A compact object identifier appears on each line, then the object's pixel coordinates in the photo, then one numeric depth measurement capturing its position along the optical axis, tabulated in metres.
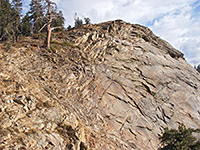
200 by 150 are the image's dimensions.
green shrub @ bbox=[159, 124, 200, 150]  14.64
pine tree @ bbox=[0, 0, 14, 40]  34.03
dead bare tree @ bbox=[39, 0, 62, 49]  22.11
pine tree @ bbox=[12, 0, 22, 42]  36.88
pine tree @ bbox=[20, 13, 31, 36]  45.66
